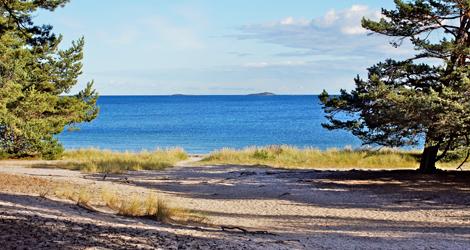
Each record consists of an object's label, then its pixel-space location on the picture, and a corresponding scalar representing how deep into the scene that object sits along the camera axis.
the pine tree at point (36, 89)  15.27
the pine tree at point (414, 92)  14.42
